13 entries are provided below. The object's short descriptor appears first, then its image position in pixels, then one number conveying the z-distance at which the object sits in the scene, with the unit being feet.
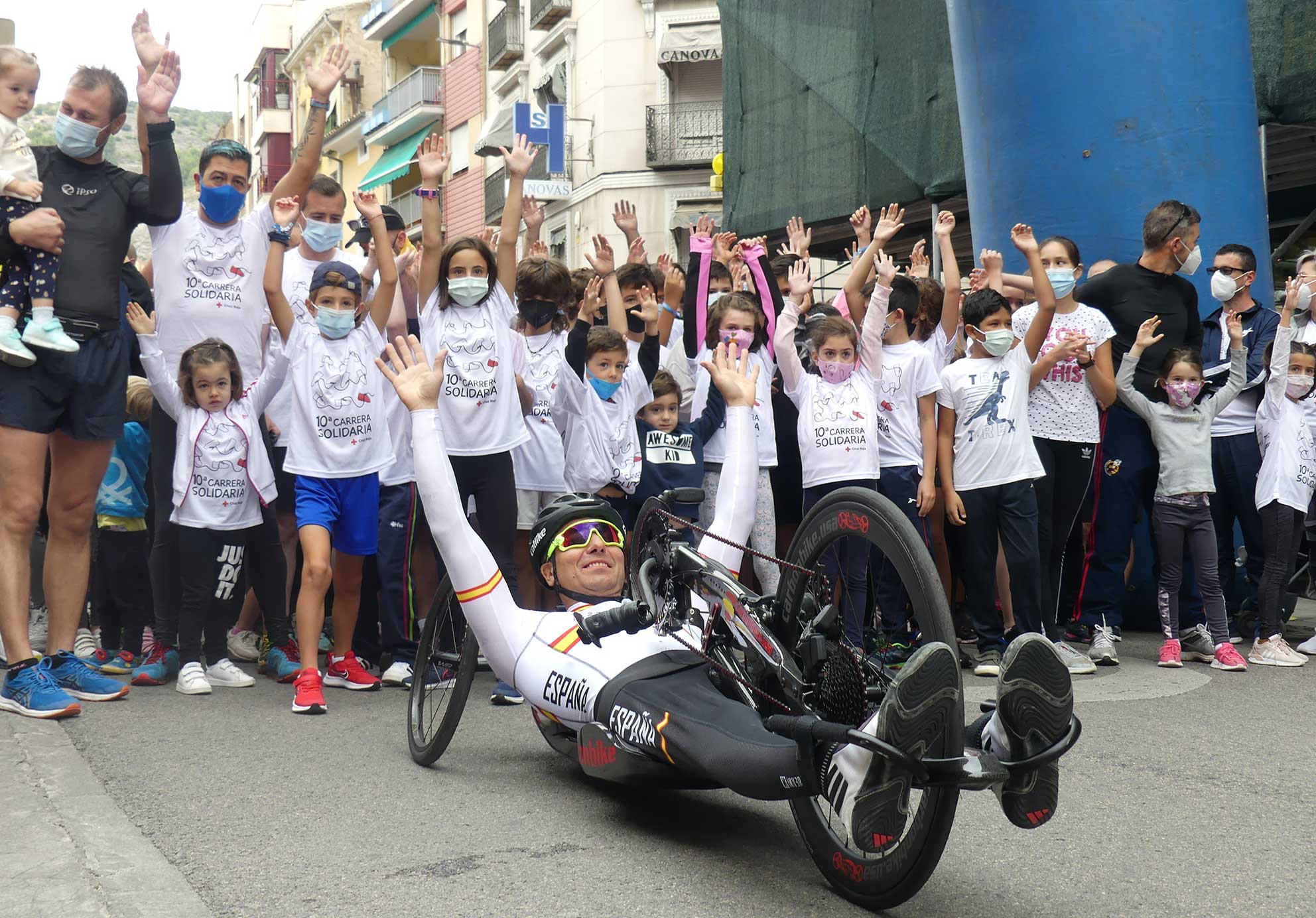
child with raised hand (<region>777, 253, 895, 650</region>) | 21.26
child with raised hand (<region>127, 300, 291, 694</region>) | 19.86
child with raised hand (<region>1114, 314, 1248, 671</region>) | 21.68
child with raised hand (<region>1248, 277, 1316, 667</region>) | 21.94
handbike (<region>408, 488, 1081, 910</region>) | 9.32
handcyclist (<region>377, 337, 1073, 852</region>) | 9.21
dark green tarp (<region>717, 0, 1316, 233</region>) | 44.24
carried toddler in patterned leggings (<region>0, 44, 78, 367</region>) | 16.93
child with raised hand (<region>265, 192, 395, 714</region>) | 19.53
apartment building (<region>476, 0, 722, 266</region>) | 99.55
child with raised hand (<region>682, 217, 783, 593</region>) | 22.03
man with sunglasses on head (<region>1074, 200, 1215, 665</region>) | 22.65
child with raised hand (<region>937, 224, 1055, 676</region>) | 21.30
